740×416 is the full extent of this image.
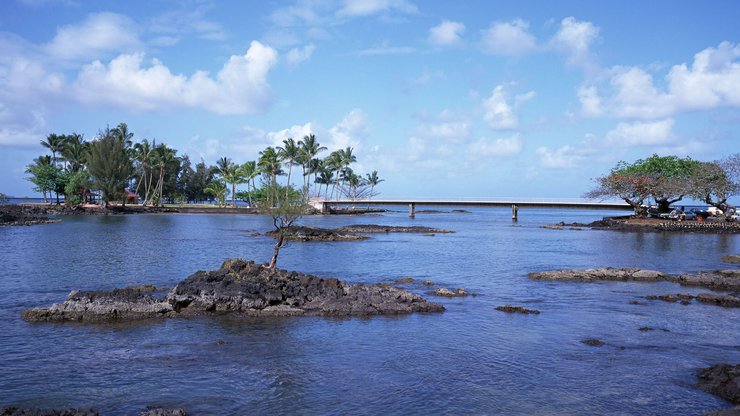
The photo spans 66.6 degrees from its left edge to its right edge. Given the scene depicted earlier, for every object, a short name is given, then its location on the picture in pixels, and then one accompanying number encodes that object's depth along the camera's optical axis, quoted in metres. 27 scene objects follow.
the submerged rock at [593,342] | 20.66
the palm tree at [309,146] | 138.50
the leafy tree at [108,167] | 114.81
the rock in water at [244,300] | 22.91
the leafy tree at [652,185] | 89.39
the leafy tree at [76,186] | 120.32
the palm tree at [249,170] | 142.25
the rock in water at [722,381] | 15.15
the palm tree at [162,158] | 130.12
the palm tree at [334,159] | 152.00
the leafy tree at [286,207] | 35.76
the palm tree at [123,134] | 127.25
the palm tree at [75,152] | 132.12
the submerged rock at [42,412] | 12.56
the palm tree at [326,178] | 163.30
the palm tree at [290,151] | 135.88
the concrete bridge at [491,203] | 103.38
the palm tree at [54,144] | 132.12
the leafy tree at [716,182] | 83.00
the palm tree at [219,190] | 151.50
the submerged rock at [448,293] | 29.98
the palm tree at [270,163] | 135.38
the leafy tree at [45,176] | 121.50
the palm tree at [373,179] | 195.19
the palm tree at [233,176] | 140.62
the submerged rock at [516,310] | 25.96
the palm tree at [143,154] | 128.38
